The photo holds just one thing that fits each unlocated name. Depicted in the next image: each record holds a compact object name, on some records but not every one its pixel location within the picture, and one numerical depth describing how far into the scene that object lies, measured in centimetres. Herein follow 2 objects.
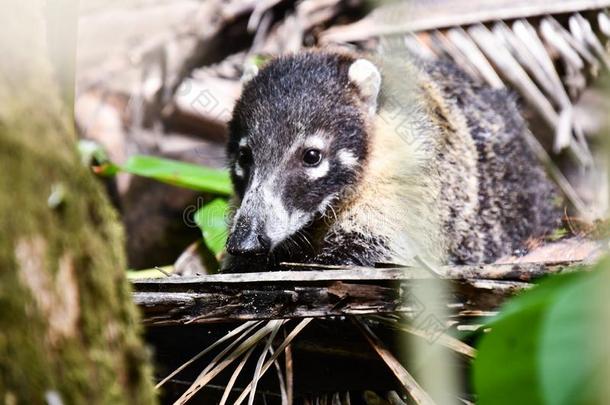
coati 795
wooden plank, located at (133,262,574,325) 517
